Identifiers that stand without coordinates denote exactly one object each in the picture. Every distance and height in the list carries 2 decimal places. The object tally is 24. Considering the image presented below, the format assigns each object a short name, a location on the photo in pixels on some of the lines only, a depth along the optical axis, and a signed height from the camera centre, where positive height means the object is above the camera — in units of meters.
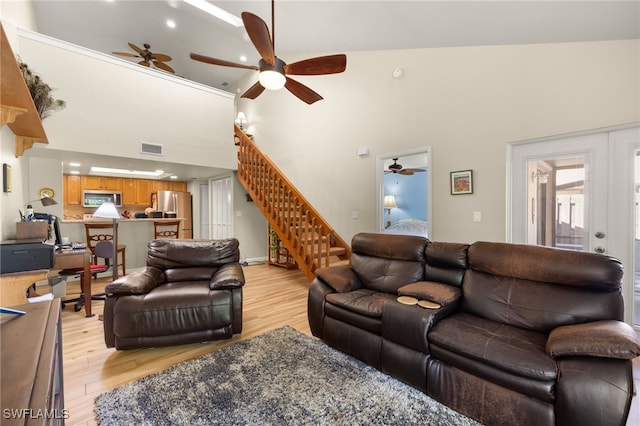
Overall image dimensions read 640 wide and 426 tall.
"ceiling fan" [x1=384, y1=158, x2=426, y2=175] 4.09 +0.62
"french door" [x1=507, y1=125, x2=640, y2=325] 2.47 +0.14
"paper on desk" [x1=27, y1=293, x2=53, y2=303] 2.60 -0.86
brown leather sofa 1.31 -0.79
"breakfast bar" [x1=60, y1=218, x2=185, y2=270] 4.89 -0.48
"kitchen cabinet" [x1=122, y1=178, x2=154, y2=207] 7.14 +0.50
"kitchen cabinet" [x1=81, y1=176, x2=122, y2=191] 6.68 +0.71
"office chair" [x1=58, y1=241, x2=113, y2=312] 3.32 -0.75
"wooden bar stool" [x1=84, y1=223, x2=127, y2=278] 4.29 -0.40
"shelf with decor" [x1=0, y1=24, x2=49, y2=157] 1.51 +0.79
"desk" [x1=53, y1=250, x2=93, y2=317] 3.01 -0.59
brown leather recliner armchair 2.29 -0.86
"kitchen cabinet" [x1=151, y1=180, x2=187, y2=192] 7.47 +0.67
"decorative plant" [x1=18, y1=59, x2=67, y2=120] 2.44 +1.14
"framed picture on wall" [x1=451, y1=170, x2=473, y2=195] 3.31 +0.33
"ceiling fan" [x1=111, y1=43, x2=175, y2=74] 4.54 +2.67
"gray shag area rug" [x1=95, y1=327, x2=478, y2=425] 1.62 -1.24
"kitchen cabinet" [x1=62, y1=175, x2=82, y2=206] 6.45 +0.50
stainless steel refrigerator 6.80 +0.11
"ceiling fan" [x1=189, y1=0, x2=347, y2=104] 2.24 +1.32
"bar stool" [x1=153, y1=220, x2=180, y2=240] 5.23 -0.36
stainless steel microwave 6.70 +0.34
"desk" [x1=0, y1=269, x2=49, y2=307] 1.96 -0.55
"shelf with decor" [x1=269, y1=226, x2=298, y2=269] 5.67 -0.95
